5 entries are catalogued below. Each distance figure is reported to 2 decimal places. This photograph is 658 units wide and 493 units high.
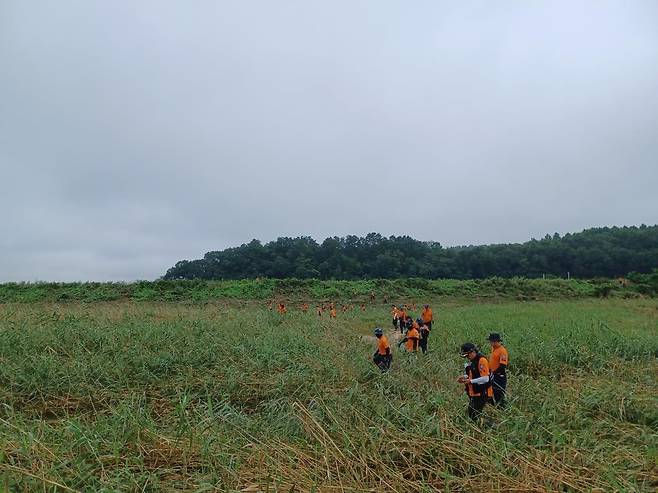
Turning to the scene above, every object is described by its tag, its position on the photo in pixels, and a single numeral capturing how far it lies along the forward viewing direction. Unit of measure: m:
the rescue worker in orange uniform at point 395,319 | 15.32
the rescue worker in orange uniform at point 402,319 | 13.77
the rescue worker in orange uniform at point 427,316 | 12.45
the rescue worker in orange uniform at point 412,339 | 9.46
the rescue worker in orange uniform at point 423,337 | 10.18
